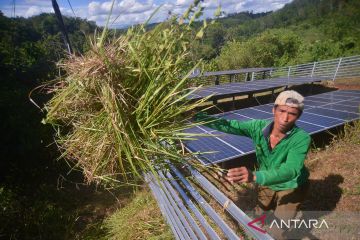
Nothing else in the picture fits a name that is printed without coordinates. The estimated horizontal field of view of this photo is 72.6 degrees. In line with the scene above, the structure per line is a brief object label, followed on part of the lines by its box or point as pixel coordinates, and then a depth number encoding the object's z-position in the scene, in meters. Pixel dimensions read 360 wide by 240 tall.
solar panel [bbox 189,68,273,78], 15.58
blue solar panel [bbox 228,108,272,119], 7.07
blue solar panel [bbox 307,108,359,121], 6.38
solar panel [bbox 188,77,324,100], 10.00
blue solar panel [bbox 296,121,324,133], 5.50
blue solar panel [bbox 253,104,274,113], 7.88
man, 1.90
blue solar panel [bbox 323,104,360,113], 7.18
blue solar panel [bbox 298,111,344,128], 5.97
